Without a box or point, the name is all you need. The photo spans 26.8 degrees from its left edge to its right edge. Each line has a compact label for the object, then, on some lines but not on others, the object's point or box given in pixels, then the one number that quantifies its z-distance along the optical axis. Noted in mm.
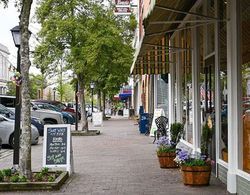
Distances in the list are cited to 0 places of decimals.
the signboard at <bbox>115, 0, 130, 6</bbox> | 25597
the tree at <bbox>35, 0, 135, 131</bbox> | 24047
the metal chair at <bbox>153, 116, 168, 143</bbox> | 18328
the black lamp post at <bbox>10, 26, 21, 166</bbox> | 10938
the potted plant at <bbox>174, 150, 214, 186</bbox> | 9336
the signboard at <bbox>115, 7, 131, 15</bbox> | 25094
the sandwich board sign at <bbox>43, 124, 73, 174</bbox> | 11250
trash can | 26578
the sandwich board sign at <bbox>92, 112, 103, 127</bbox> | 34438
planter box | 9281
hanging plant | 10103
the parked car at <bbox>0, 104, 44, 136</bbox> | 21422
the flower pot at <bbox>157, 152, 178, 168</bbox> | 12141
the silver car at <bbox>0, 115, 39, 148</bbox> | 18656
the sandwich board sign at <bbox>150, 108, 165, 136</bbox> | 22831
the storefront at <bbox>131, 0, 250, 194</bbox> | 8461
